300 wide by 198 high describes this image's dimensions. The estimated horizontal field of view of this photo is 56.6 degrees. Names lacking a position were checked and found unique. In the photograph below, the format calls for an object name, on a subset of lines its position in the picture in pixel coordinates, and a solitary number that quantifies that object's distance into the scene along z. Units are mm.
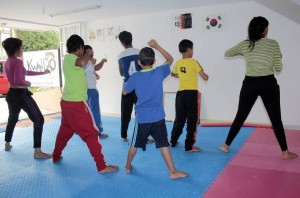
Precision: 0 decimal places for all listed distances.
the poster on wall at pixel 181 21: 5691
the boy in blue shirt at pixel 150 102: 2543
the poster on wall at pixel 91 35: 7114
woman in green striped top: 2975
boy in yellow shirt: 3383
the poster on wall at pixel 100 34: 6949
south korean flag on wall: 5348
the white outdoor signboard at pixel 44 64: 6969
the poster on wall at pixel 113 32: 6676
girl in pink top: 3486
